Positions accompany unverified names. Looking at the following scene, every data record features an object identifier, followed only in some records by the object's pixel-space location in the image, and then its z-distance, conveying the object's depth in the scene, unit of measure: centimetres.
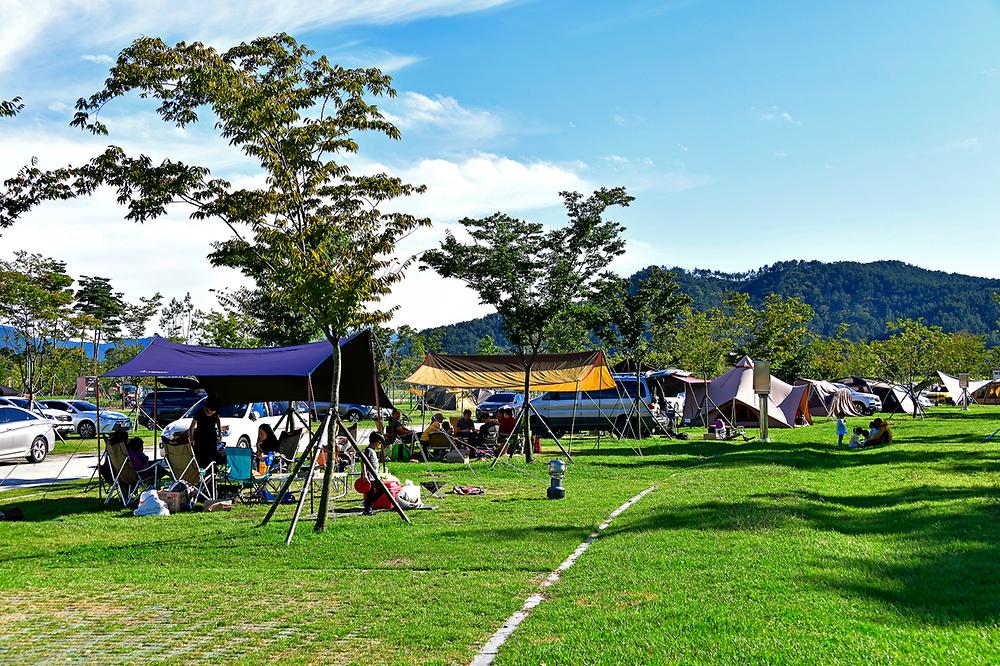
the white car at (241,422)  1959
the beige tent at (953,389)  5252
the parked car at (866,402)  4166
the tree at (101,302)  6081
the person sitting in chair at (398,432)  2028
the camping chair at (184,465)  1256
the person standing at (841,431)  2281
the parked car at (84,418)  2777
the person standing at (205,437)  1346
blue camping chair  1362
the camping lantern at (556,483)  1313
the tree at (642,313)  3370
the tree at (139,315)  6166
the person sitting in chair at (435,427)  2014
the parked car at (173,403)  2694
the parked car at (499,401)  3428
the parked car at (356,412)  3825
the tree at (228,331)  3734
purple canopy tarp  1402
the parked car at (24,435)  1916
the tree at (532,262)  2016
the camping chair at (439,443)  1972
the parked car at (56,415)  2697
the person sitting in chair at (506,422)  2081
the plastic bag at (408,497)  1207
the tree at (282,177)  1032
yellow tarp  2030
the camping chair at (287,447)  1614
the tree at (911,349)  6438
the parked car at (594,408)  2786
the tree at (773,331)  4675
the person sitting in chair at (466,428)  2114
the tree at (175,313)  5947
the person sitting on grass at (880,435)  2205
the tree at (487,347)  8075
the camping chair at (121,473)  1279
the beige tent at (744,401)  3064
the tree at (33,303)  3247
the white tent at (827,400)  3856
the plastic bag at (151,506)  1190
